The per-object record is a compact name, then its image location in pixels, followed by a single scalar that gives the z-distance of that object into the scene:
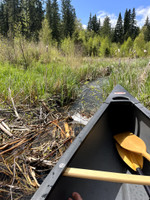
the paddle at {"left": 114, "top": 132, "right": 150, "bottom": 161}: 1.00
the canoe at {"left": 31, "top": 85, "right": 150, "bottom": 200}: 0.56
